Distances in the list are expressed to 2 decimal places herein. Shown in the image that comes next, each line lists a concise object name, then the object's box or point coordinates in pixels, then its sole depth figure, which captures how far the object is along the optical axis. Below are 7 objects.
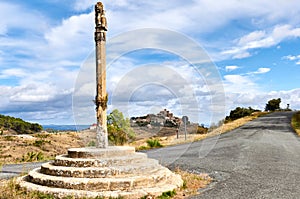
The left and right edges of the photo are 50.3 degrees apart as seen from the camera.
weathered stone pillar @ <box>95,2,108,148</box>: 8.19
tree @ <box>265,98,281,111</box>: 62.03
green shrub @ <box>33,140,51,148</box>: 19.70
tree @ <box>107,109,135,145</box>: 16.01
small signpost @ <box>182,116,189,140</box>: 19.45
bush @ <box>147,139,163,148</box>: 18.23
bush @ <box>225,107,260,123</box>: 50.99
